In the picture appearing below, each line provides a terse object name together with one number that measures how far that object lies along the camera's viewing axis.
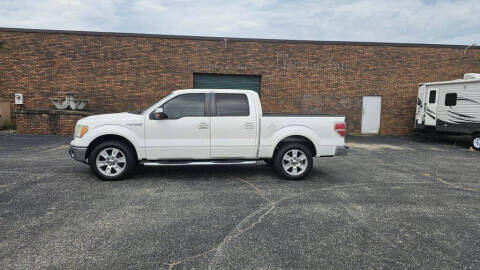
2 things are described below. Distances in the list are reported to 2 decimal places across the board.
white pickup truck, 5.68
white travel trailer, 12.17
